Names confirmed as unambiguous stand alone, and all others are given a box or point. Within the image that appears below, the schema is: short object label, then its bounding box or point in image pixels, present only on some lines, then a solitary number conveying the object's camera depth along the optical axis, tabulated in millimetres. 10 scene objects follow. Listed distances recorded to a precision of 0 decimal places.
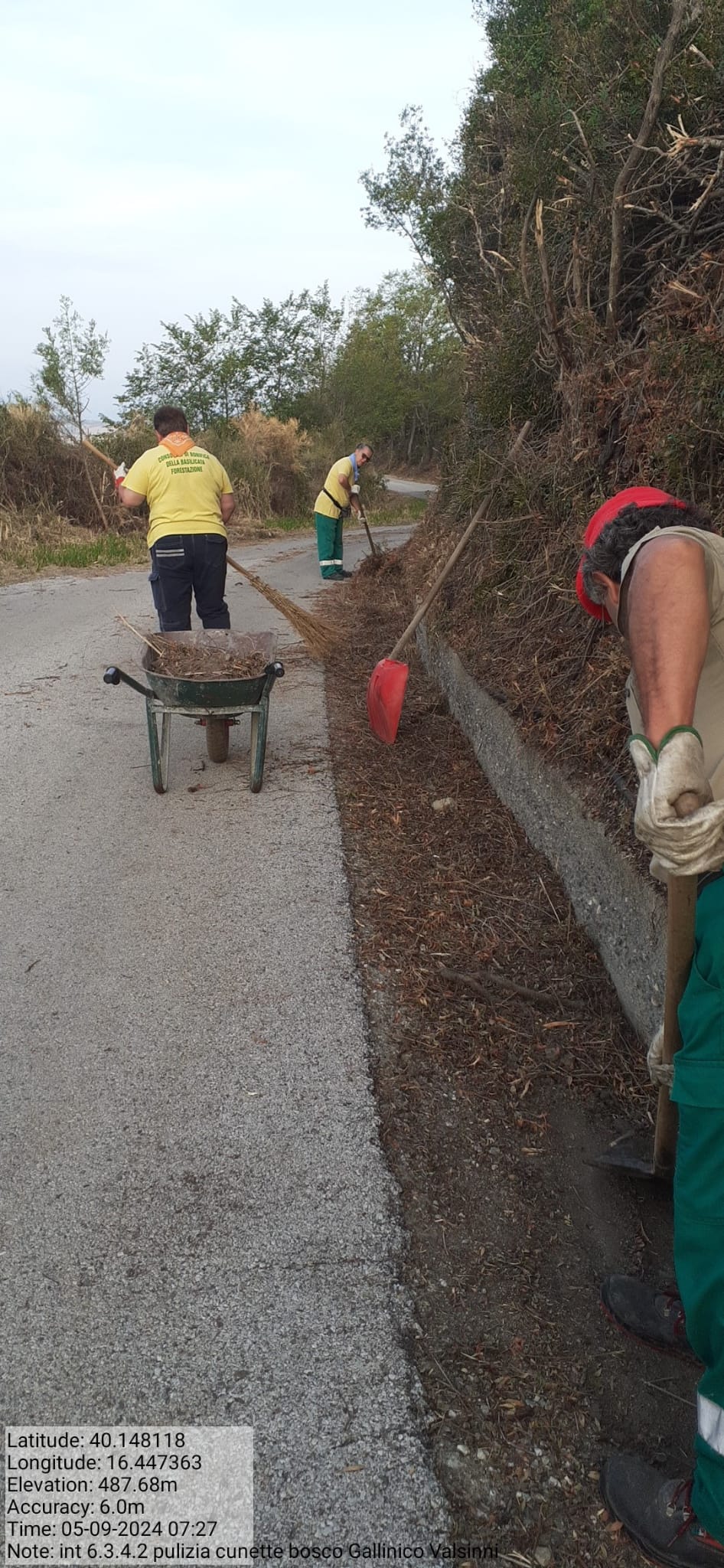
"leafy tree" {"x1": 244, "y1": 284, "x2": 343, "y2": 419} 35969
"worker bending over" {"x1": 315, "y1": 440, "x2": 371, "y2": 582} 14320
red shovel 6566
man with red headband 1755
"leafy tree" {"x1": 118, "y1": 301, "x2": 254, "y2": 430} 34844
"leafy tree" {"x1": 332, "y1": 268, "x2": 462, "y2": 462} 38812
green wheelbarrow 5387
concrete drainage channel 3363
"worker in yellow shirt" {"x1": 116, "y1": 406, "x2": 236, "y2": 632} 6758
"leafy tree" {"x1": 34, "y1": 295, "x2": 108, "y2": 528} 21391
